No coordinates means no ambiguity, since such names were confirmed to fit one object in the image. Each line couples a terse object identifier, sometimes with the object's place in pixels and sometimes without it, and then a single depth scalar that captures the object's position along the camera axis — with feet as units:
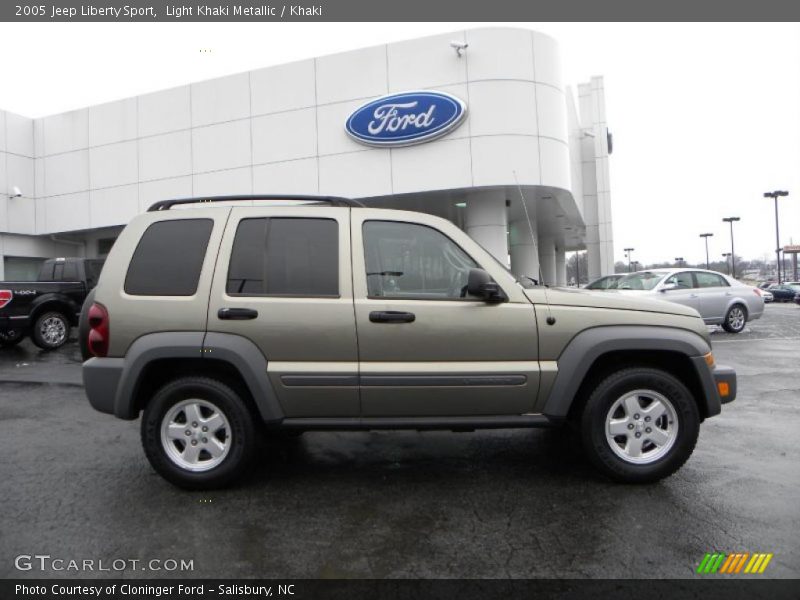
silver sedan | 39.04
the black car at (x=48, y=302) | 34.06
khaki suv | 11.48
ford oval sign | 47.93
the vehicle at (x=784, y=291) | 115.03
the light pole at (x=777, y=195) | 139.95
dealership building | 47.78
